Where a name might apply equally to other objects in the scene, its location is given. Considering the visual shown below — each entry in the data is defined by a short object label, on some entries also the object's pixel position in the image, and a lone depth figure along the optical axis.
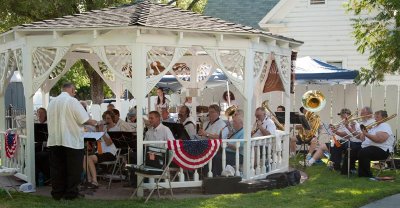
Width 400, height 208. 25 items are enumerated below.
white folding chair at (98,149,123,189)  10.28
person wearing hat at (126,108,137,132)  14.54
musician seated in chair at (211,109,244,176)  10.27
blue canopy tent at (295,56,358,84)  15.89
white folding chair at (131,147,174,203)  8.88
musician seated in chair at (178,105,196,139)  11.77
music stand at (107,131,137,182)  10.48
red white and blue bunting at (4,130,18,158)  10.92
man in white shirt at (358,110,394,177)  11.27
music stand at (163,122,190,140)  10.85
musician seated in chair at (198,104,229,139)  10.68
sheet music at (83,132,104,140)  9.84
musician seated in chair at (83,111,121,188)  10.22
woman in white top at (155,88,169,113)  15.54
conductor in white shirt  9.03
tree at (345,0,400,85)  13.22
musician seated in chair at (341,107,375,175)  11.79
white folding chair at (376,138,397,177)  11.55
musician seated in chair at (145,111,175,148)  10.05
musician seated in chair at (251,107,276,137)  11.49
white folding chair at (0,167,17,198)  9.49
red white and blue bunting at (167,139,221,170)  9.52
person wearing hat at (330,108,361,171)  12.05
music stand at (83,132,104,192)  9.83
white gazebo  9.37
